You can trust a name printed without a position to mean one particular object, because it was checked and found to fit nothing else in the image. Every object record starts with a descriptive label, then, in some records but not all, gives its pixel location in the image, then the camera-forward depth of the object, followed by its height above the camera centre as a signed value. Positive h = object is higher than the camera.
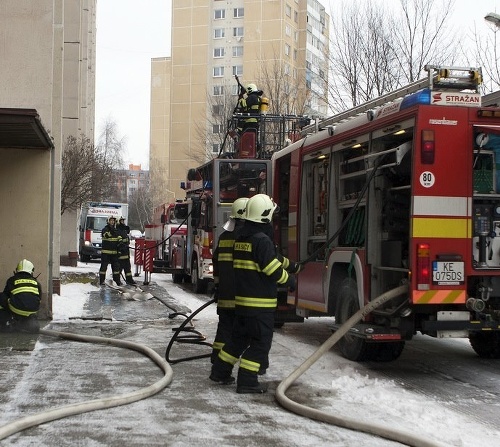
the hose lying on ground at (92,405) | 4.96 -1.41
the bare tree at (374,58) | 21.45 +5.13
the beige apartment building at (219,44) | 60.62 +15.47
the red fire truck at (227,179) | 13.94 +0.88
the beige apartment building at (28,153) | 11.08 +1.04
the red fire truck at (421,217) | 6.88 +0.10
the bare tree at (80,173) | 24.77 +1.75
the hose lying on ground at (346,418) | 4.81 -1.39
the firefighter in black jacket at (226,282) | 7.07 -0.56
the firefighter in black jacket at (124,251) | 18.41 -0.72
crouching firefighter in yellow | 9.77 -1.06
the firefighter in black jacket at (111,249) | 18.19 -0.67
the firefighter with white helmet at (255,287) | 6.52 -0.57
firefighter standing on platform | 14.80 +2.40
